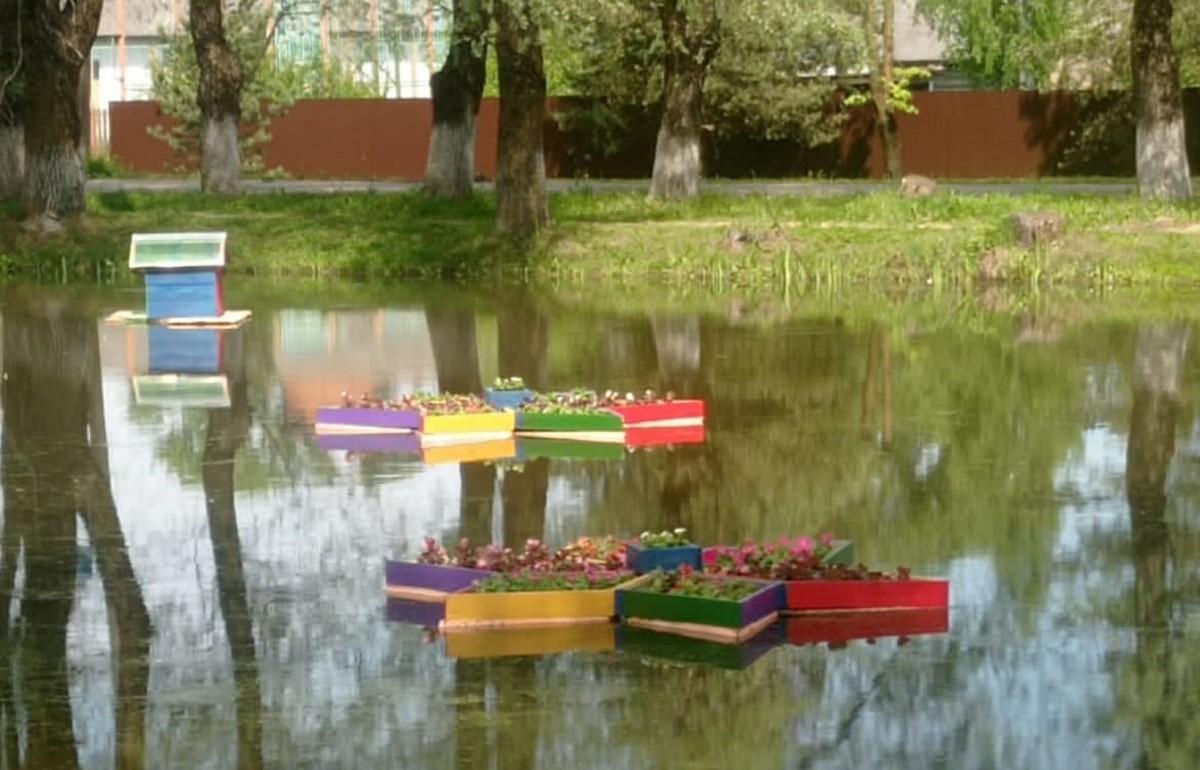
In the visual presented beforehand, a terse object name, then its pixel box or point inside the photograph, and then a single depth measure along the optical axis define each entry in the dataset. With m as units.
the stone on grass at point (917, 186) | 33.66
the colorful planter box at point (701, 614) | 10.10
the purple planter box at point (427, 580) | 10.84
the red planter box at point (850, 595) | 10.56
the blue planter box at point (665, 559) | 10.91
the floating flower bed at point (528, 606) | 10.38
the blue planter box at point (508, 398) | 16.27
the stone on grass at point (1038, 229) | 27.06
